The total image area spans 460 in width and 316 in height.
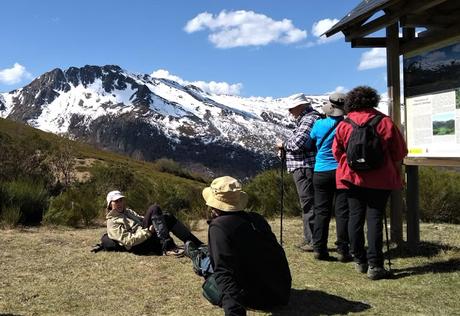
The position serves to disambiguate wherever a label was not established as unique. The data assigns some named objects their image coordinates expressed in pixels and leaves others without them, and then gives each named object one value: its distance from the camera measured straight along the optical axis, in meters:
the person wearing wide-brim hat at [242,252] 4.75
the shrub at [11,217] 10.02
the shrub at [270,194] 12.13
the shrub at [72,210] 10.59
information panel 6.51
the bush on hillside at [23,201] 10.53
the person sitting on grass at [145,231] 7.63
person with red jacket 6.02
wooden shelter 6.88
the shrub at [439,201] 11.41
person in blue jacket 6.81
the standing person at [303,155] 7.16
